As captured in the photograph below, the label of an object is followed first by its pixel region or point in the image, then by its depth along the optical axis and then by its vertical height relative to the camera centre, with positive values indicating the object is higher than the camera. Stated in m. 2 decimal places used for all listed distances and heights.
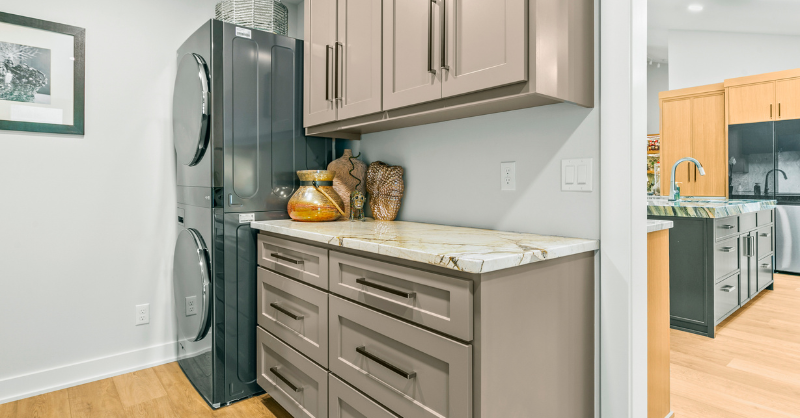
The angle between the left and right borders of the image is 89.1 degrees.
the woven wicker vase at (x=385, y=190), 2.08 +0.10
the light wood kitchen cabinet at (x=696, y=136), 5.14 +0.97
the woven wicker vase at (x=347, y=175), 2.25 +0.19
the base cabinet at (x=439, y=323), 1.00 -0.33
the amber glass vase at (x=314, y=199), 2.00 +0.05
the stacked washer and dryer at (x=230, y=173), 1.91 +0.18
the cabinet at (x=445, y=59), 1.19 +0.52
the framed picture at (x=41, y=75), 1.98 +0.68
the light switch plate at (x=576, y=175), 1.36 +0.12
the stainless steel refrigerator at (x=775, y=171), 4.55 +0.44
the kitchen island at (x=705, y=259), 2.69 -0.35
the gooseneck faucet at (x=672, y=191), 3.34 +0.14
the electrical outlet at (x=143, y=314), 2.37 -0.61
